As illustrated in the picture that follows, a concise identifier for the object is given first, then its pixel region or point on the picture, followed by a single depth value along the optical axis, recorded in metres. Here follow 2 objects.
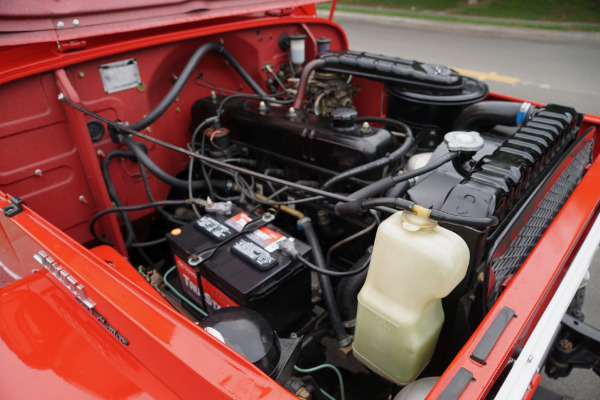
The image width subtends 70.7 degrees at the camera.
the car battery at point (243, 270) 1.38
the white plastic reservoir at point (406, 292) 1.01
